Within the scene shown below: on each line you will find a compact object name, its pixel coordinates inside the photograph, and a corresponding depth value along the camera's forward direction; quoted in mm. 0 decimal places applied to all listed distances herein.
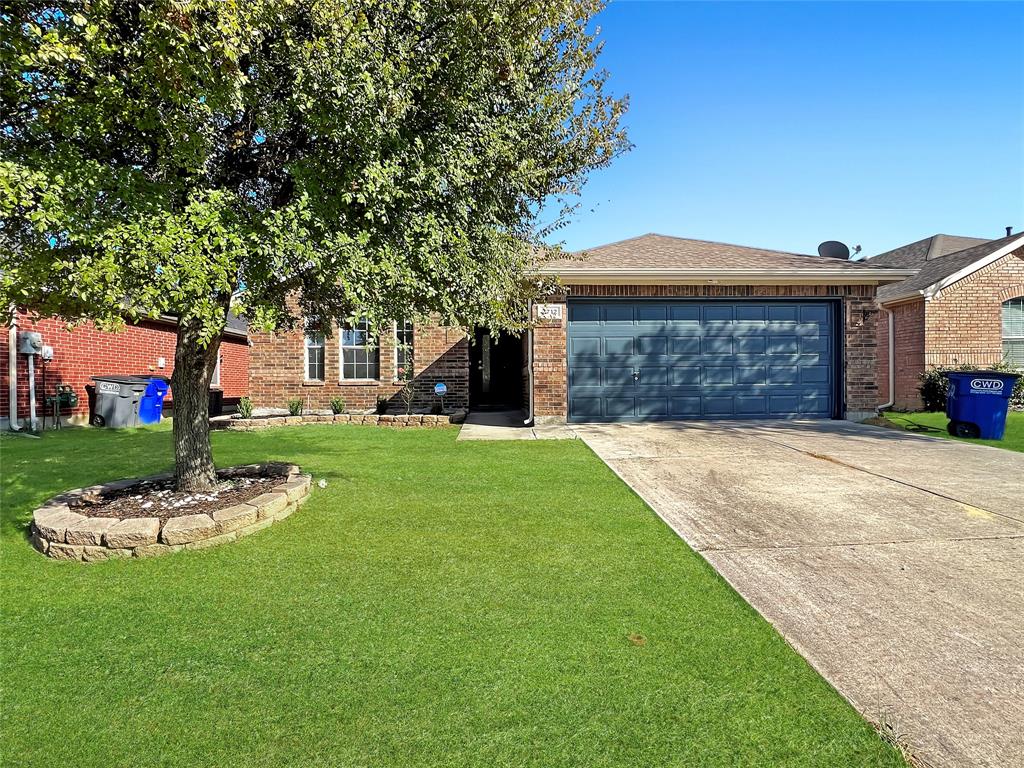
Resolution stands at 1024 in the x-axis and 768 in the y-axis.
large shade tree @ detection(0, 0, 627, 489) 3115
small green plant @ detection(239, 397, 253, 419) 12234
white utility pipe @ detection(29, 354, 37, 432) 10047
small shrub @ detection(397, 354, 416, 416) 12969
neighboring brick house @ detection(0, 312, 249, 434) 10266
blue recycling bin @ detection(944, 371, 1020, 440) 8438
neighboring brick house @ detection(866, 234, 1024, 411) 13172
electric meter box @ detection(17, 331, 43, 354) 10078
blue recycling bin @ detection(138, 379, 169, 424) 11867
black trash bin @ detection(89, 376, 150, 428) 11102
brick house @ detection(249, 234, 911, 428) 10344
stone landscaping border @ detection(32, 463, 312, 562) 3635
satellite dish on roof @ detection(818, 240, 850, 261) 16500
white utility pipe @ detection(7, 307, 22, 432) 9875
